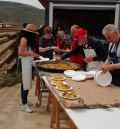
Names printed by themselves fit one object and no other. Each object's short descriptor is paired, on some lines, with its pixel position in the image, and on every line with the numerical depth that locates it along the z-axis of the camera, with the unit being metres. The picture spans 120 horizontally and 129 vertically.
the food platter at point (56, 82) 2.41
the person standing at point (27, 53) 3.08
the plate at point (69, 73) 2.70
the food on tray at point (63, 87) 2.28
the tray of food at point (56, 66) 2.88
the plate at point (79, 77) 2.52
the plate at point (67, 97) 2.03
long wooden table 1.66
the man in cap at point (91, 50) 2.92
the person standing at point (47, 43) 4.34
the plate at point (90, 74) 2.59
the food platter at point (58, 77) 2.56
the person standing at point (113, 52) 2.29
